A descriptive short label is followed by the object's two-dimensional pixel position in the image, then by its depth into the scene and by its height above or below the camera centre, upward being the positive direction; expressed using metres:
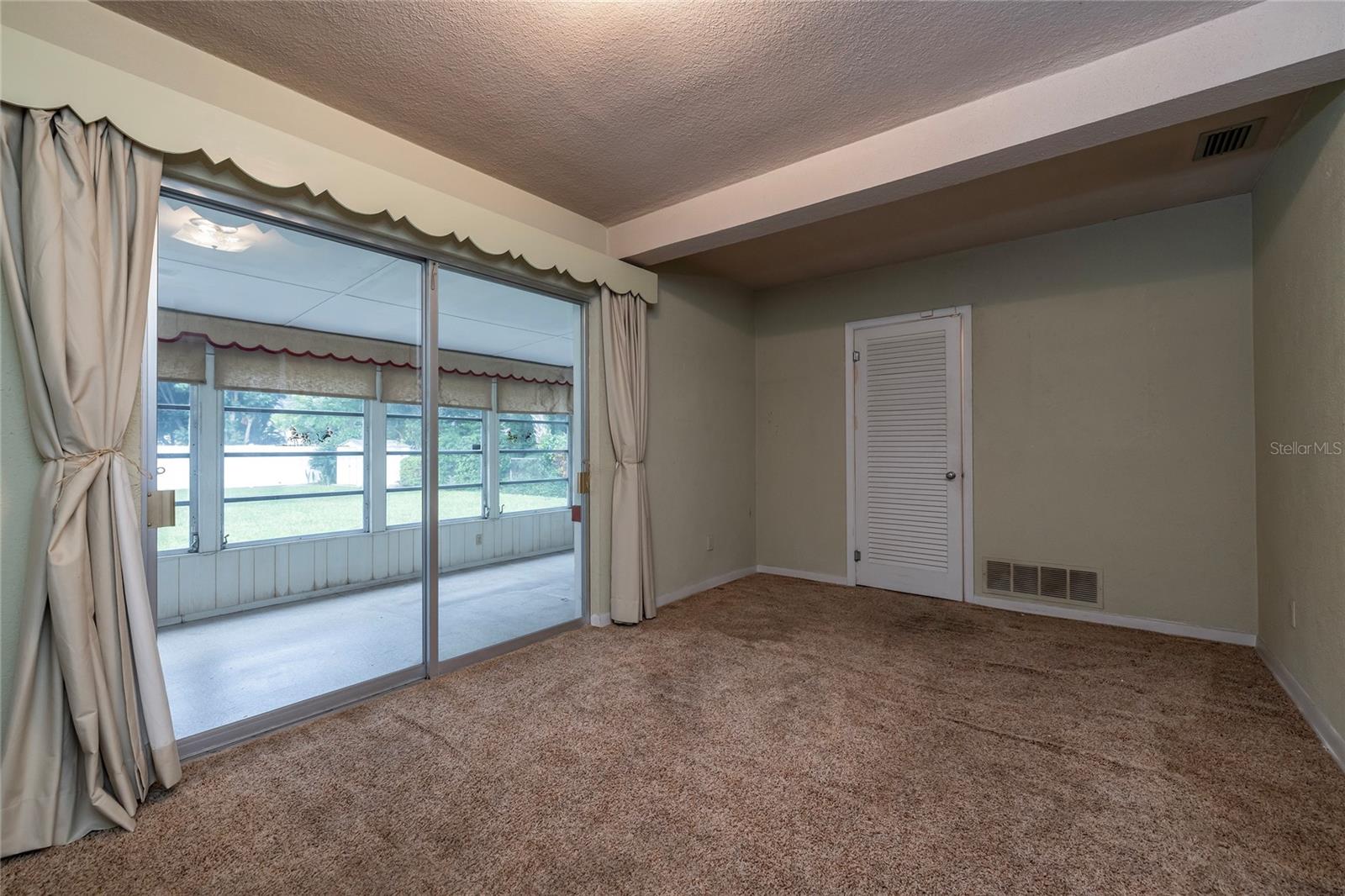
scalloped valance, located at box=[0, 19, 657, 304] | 1.71 +1.16
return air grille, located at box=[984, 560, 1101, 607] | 3.69 -0.86
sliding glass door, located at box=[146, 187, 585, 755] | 2.39 -0.02
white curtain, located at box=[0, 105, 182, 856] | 1.70 -0.13
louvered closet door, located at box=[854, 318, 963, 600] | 4.20 -0.02
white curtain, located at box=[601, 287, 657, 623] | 3.68 +0.03
